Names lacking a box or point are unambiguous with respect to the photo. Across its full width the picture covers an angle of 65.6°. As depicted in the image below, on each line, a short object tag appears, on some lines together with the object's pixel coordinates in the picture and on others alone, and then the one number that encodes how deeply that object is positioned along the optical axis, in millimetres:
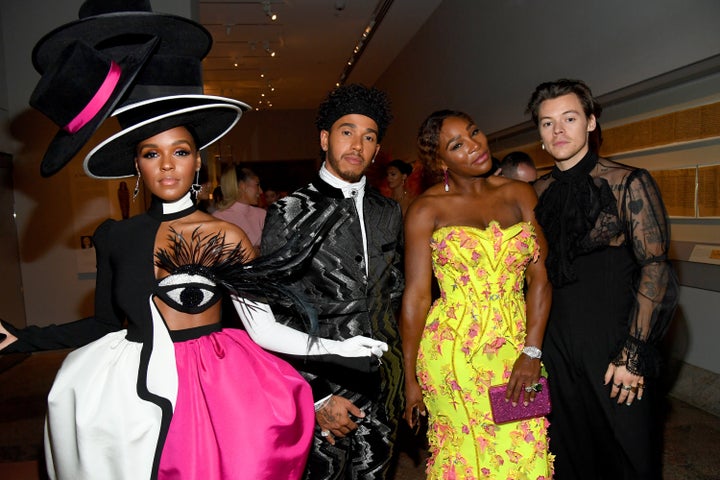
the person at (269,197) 11336
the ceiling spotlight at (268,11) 8086
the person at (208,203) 6311
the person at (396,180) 6906
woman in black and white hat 1491
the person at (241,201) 5168
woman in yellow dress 2236
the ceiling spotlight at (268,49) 10135
